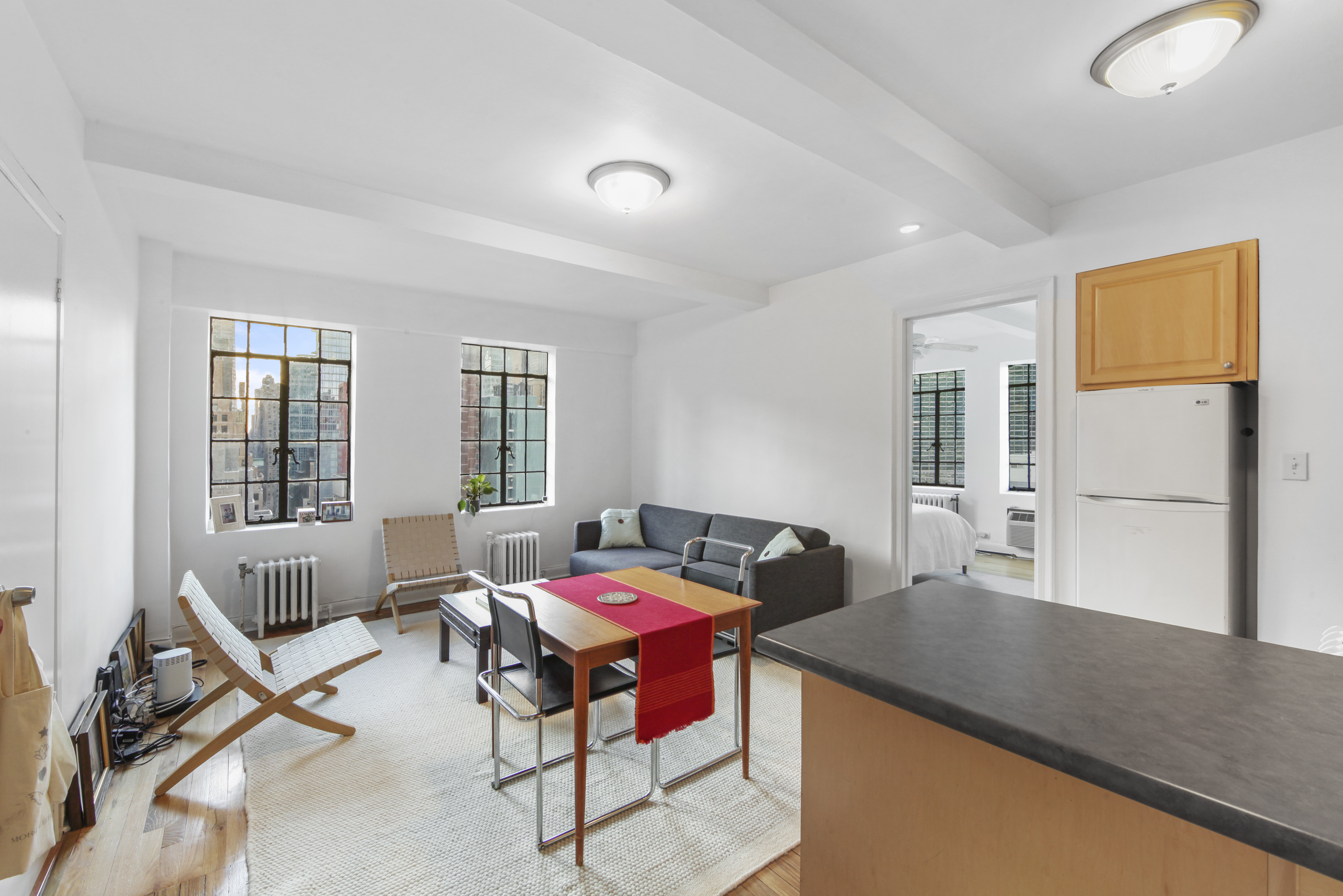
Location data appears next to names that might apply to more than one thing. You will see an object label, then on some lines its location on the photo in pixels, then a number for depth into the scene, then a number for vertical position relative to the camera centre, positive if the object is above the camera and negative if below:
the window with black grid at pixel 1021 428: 7.14 +0.27
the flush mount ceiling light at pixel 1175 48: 1.75 +1.26
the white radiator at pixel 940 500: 7.49 -0.65
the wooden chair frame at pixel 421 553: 4.68 -0.87
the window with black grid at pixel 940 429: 7.82 +0.28
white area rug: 1.96 -1.41
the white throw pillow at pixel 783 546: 4.04 -0.67
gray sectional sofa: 3.76 -0.87
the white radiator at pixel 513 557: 5.35 -1.01
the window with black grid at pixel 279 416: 4.52 +0.23
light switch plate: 2.49 -0.06
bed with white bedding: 5.10 -0.83
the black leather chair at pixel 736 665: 2.56 -0.99
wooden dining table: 2.02 -0.69
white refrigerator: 2.54 -0.24
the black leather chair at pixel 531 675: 2.08 -0.92
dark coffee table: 3.08 -0.98
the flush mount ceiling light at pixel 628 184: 2.73 +1.24
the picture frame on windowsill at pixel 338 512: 4.76 -0.54
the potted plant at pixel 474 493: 5.25 -0.42
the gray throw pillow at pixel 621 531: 5.48 -0.78
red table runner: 2.18 -0.84
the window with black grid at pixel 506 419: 5.59 +0.26
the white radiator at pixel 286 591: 4.27 -1.08
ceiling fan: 6.45 +1.16
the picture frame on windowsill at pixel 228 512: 4.29 -0.49
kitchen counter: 0.61 -0.35
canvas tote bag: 1.19 -0.63
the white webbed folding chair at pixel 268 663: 2.41 -1.04
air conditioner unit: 6.81 -0.91
